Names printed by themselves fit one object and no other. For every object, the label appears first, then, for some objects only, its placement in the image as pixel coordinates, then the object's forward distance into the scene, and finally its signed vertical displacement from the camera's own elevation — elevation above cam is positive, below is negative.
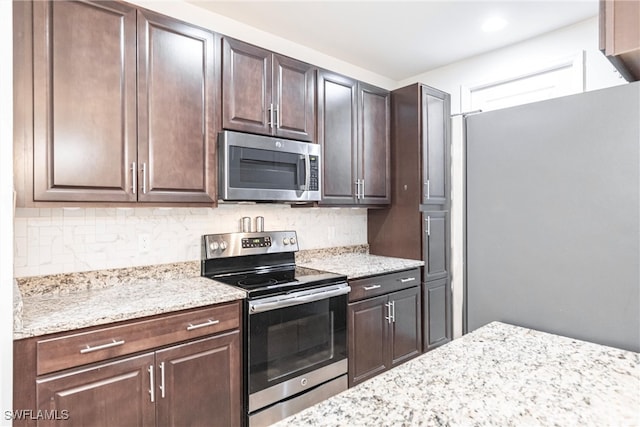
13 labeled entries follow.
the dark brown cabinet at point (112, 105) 1.54 +0.54
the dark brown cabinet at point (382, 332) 2.43 -0.91
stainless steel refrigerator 1.00 -0.02
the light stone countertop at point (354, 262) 2.54 -0.42
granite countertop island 0.71 -0.42
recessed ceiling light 2.53 +1.39
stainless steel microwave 2.10 +0.29
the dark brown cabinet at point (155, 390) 1.37 -0.78
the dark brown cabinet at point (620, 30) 0.82 +0.44
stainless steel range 1.90 -0.68
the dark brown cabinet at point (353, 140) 2.71 +0.59
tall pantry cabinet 2.95 +0.14
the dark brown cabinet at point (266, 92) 2.15 +0.80
